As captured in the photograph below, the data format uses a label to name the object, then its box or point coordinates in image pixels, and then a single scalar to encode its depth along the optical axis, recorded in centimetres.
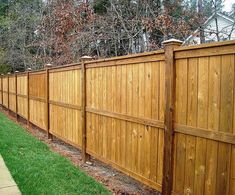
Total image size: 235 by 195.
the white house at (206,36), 749
